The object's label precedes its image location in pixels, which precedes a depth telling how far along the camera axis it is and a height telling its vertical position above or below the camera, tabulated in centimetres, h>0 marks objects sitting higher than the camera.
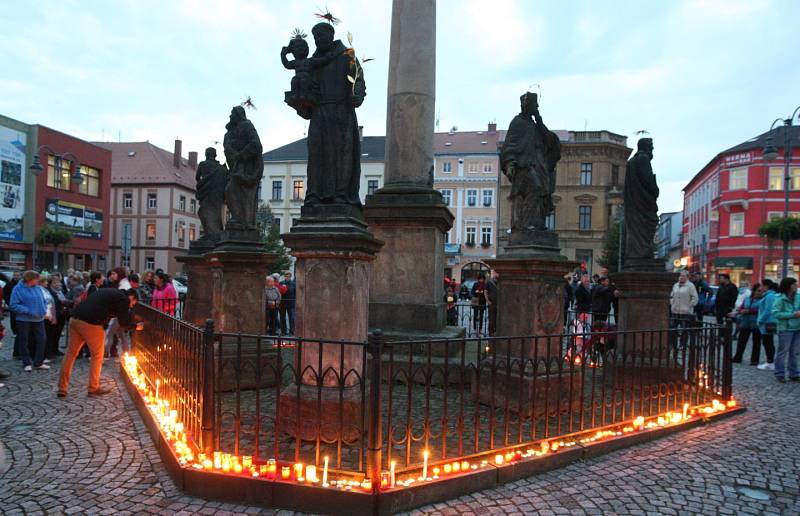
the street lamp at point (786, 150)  1681 +400
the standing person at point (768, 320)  1024 -91
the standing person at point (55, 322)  1021 -130
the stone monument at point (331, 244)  485 +16
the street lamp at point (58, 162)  3434 +610
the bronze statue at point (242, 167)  742 +128
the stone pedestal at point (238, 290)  722 -42
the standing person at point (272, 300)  1285 -97
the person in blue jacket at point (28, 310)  877 -92
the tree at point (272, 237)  4025 +172
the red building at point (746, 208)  4384 +539
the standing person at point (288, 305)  1388 -120
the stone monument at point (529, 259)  625 +9
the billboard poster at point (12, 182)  3158 +425
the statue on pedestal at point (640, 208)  820 +94
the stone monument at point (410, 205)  805 +88
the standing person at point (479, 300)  1379 -96
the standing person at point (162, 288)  1099 -65
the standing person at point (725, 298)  1402 -70
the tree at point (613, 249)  4066 +150
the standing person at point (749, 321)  1117 -103
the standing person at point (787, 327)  920 -93
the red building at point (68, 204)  3353 +334
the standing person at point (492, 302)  1266 -87
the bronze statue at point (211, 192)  925 +115
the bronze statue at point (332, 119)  513 +137
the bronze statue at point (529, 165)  662 +126
